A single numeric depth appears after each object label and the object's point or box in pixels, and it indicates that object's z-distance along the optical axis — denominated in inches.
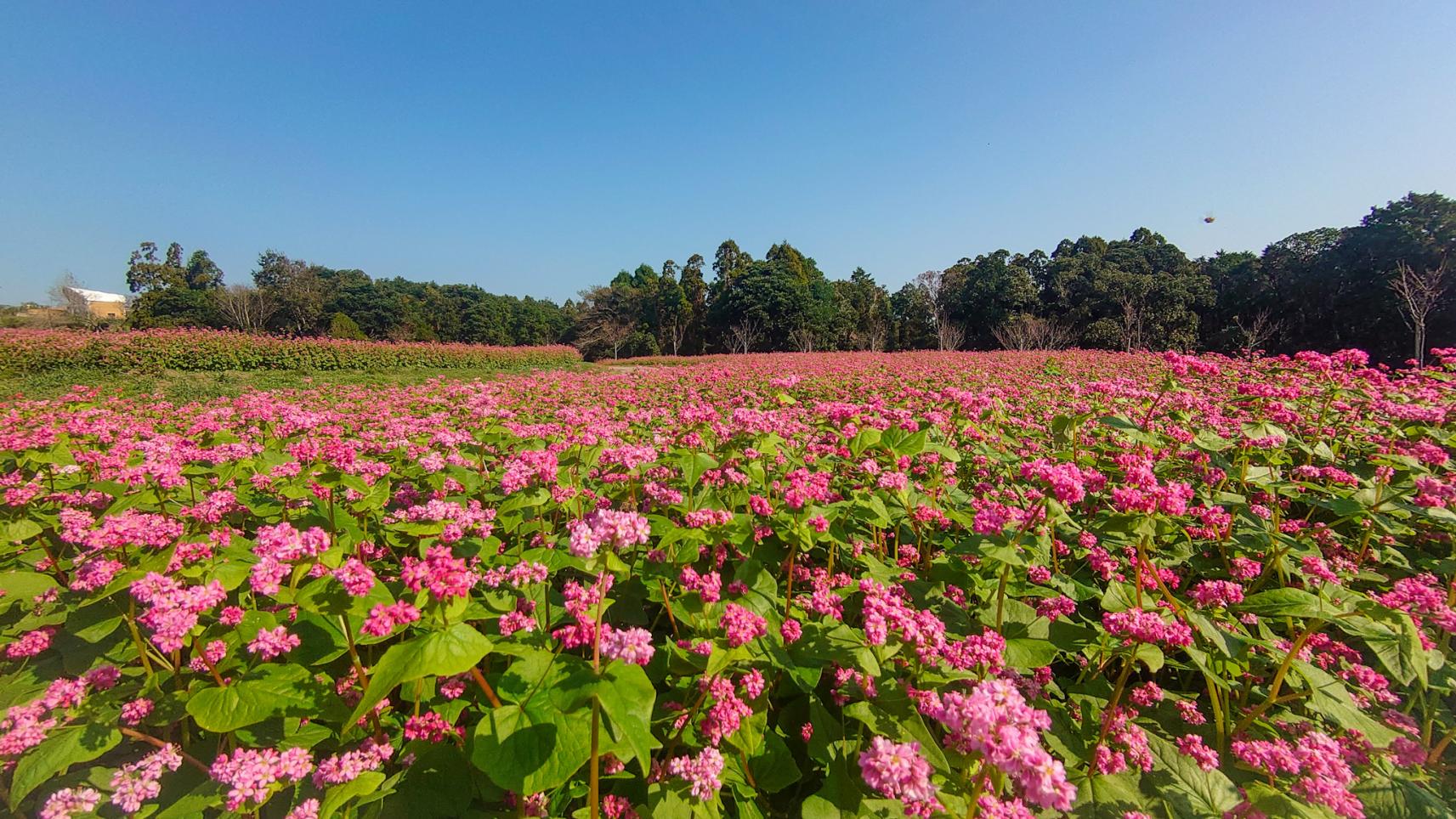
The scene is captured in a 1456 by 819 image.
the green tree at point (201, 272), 3166.8
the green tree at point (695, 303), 2320.4
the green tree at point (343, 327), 2076.8
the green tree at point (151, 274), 2486.6
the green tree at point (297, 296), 2313.0
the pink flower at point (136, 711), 66.3
